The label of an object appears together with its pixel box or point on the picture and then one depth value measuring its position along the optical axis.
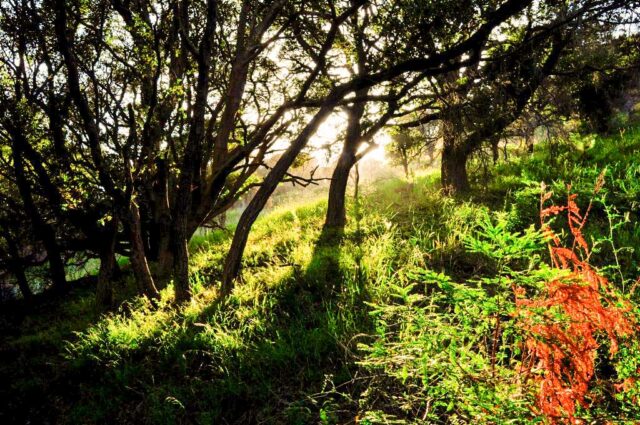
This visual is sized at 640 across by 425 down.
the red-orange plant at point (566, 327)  1.61
